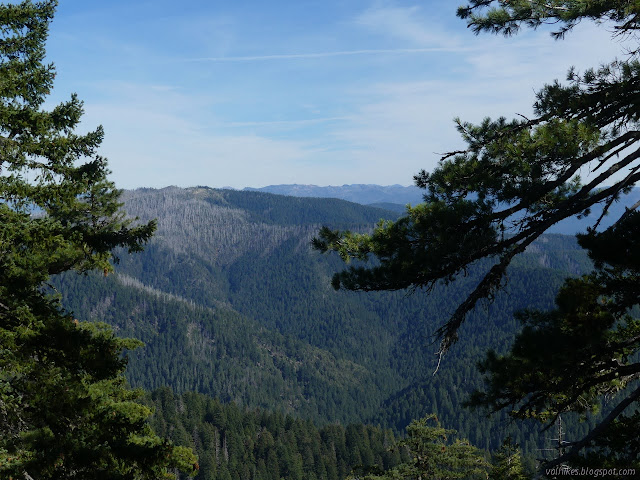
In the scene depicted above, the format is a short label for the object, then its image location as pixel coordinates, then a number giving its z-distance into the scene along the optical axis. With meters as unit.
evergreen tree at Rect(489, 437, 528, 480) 20.13
